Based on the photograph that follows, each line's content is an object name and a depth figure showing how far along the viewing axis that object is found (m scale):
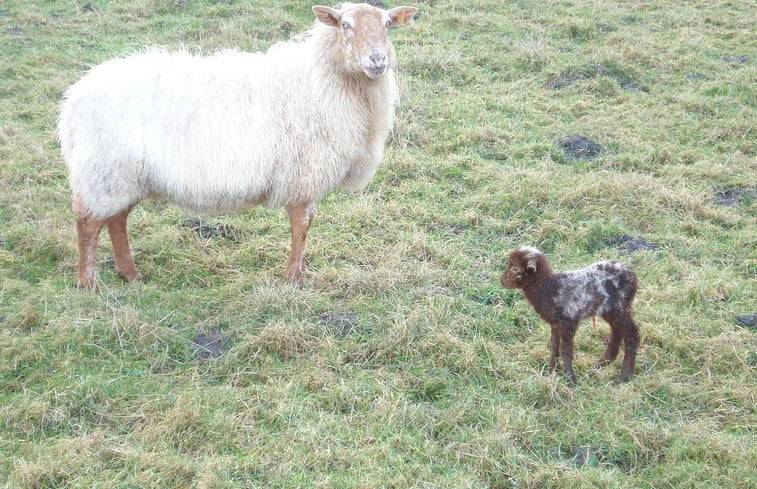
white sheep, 6.06
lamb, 5.21
